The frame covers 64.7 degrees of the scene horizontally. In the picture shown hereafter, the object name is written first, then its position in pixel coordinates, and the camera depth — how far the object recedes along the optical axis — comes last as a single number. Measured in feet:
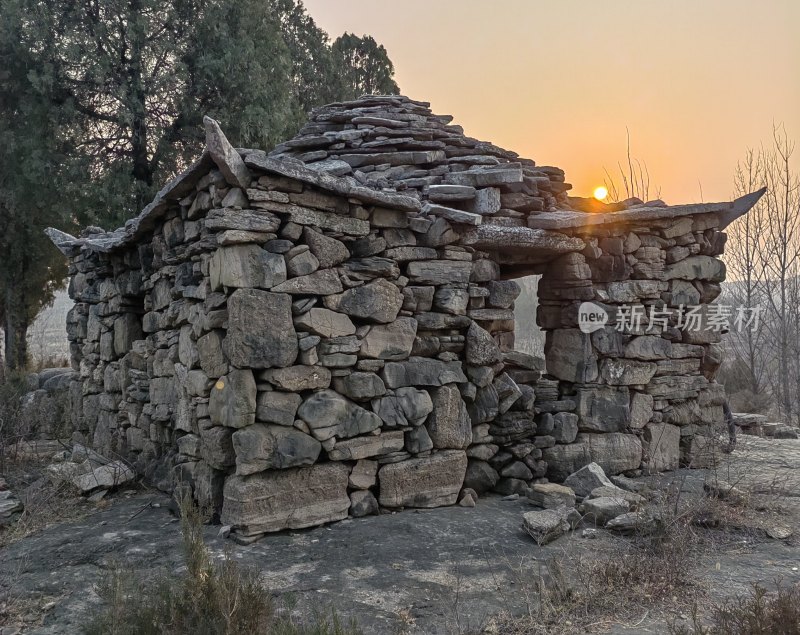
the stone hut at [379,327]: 14.35
